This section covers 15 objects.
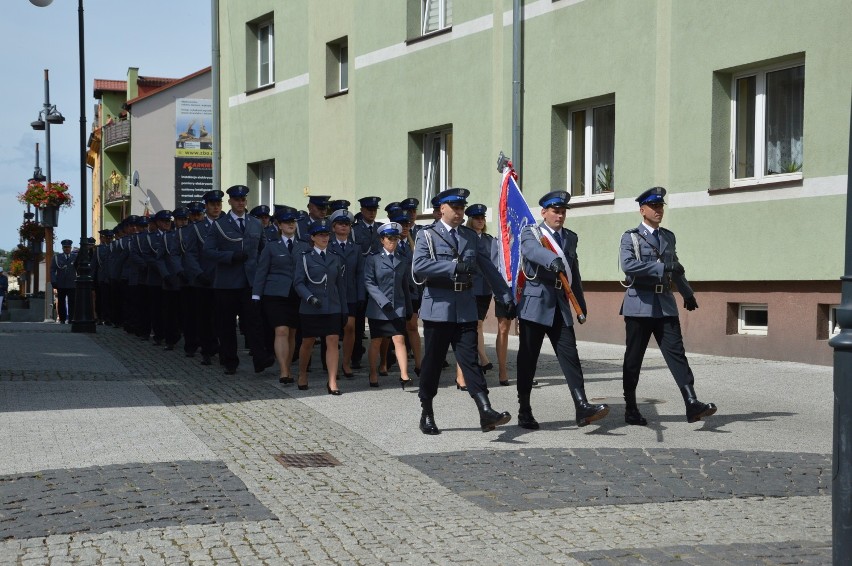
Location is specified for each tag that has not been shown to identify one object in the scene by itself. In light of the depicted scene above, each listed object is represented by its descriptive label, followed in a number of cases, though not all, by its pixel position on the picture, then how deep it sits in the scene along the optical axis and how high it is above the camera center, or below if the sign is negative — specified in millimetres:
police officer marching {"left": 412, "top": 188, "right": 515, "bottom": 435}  9375 -350
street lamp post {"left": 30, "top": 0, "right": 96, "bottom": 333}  22203 -793
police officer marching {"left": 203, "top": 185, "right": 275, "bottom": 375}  13812 -306
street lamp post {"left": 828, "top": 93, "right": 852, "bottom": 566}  4746 -689
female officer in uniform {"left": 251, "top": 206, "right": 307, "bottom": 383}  12930 -457
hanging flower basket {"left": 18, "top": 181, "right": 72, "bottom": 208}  37500 +1558
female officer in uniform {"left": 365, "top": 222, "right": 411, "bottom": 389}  12273 -463
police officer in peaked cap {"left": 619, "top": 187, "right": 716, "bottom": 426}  9648 -363
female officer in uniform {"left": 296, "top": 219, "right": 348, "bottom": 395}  12250 -486
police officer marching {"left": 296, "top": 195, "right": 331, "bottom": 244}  14609 +416
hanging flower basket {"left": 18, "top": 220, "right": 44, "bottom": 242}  43406 +486
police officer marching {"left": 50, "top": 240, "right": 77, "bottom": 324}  27703 -603
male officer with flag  9445 -378
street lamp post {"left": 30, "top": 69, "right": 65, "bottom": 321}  36344 +4314
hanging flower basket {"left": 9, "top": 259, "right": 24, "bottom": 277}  53625 -1028
